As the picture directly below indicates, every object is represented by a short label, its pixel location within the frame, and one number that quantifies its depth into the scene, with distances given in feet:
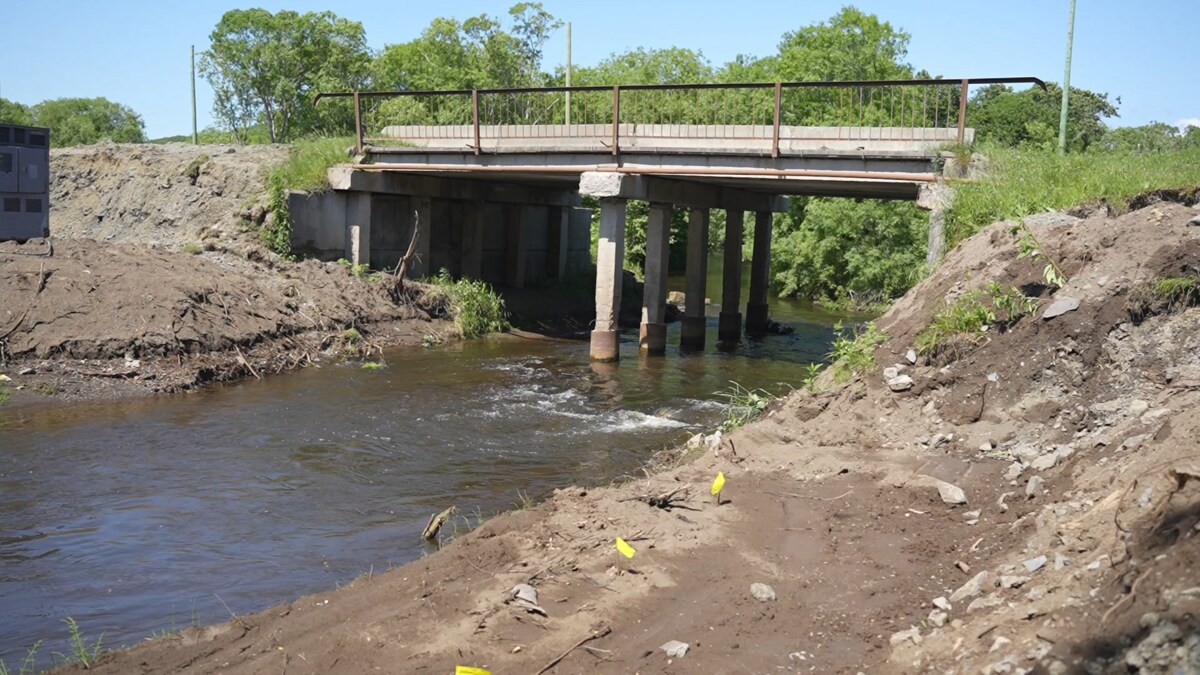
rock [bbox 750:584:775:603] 19.62
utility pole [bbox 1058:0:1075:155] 55.98
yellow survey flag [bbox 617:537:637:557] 21.48
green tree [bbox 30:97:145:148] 169.89
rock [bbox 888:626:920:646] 17.66
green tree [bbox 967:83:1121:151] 125.18
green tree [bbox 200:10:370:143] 128.16
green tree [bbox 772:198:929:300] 97.35
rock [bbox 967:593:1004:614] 17.75
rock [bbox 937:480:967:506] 23.71
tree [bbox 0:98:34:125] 172.74
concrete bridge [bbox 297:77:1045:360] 56.59
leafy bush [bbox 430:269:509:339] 74.69
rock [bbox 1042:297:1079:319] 29.53
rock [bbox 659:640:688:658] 17.63
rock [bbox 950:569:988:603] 18.63
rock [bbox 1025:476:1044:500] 22.74
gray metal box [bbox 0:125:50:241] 57.72
